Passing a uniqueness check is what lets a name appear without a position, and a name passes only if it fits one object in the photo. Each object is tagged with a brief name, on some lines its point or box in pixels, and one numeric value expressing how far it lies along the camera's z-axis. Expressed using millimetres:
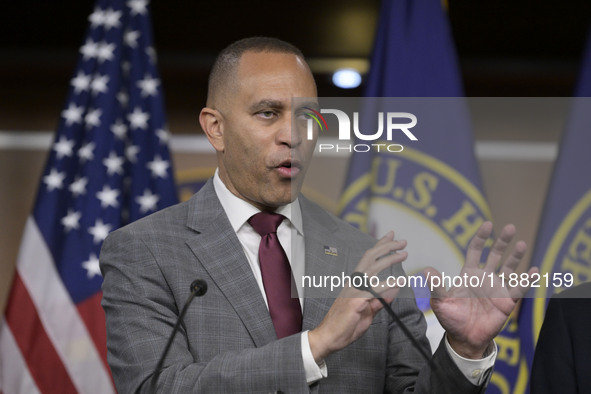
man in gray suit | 3236
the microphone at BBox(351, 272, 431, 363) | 3171
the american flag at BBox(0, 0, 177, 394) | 3960
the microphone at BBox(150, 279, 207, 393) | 3196
